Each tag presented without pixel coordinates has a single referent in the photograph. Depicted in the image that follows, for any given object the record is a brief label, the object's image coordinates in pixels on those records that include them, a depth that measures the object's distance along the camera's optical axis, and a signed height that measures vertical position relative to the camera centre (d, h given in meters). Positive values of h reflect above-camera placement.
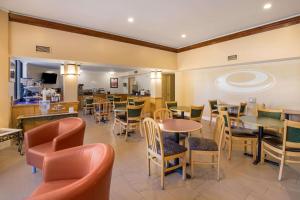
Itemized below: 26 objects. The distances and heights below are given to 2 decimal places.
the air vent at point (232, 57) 5.09 +1.27
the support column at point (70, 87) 5.64 +0.31
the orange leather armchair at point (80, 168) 1.21 -0.66
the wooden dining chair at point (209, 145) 2.39 -0.74
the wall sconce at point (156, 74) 7.24 +1.00
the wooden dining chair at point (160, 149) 2.22 -0.77
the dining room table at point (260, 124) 2.75 -0.46
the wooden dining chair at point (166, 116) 2.91 -0.48
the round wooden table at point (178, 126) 2.46 -0.48
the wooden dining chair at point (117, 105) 5.09 -0.30
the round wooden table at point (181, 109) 4.70 -0.37
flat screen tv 8.55 +0.96
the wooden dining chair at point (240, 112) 4.92 -0.47
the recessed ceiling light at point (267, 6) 3.33 +1.92
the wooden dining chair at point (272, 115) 3.24 -0.40
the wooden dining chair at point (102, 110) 6.24 -0.56
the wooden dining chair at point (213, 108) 5.79 -0.41
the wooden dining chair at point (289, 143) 2.32 -0.67
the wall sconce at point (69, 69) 5.50 +0.91
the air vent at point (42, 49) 4.00 +1.17
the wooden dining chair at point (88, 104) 7.68 -0.38
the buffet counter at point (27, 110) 4.11 -0.38
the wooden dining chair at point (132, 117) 4.29 -0.55
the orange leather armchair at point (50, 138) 2.28 -0.65
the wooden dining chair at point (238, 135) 3.05 -0.74
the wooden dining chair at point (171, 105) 5.38 -0.28
